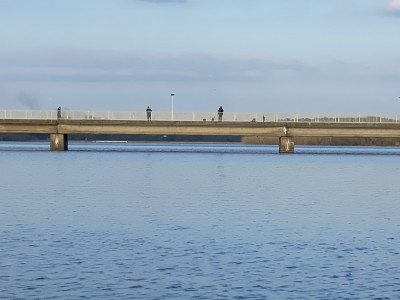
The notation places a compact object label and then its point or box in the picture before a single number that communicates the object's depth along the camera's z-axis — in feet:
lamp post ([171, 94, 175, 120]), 511.89
